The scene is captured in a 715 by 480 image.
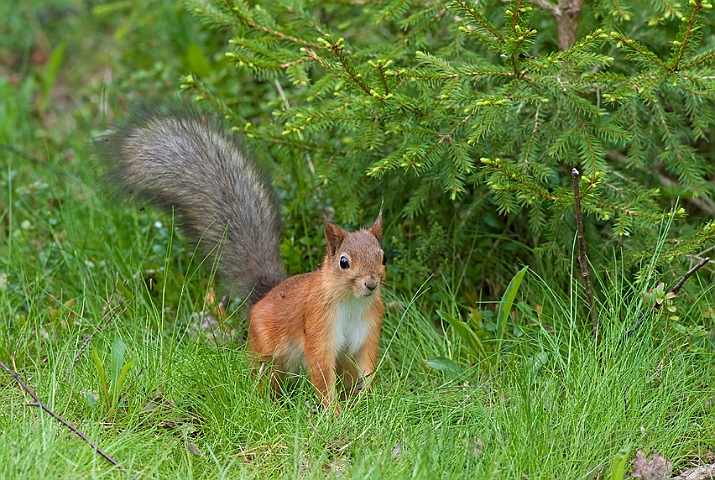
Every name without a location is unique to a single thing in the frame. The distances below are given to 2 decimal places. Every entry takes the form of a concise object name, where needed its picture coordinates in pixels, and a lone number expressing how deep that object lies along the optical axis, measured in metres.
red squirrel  5.87
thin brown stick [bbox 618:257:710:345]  5.68
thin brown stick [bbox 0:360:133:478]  4.70
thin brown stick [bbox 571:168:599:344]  5.55
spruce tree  5.88
